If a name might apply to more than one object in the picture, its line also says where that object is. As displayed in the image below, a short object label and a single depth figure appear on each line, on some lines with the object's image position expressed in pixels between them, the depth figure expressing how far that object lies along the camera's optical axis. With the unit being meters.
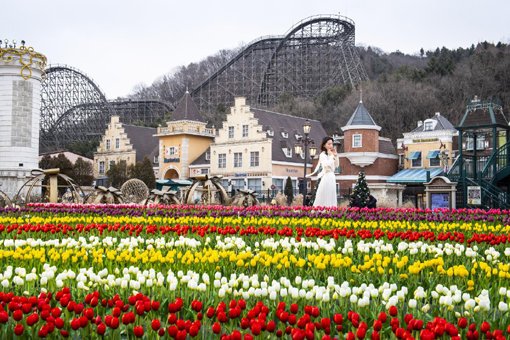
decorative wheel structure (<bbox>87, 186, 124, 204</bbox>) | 20.62
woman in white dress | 16.03
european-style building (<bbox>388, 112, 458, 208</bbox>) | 40.75
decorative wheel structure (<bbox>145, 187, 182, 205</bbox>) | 22.30
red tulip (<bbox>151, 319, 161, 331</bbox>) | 3.01
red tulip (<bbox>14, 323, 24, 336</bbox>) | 3.02
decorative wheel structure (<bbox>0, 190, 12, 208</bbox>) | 18.55
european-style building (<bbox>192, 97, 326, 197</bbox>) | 46.31
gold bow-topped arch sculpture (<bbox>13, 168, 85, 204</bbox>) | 19.05
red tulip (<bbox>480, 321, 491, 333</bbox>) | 2.97
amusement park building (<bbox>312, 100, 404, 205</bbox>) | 43.12
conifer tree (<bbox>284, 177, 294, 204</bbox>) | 41.25
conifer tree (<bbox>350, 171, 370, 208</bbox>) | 24.96
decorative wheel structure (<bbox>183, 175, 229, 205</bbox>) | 20.19
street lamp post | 26.11
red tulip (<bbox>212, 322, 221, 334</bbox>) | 2.97
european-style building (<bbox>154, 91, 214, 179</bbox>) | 53.75
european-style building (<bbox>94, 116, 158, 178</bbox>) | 62.03
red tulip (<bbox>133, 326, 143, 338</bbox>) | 3.00
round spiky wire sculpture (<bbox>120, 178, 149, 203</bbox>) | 28.83
